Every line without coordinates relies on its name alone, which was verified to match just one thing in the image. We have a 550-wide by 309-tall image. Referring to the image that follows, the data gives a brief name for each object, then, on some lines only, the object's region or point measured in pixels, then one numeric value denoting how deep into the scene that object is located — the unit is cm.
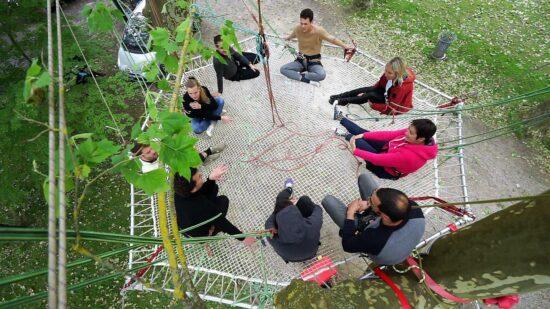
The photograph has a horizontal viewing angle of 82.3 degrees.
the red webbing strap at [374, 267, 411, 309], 197
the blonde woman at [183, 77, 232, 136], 363
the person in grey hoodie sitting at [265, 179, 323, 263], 258
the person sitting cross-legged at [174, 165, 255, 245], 263
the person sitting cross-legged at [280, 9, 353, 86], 431
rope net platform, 295
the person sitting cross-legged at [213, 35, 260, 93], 411
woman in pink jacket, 289
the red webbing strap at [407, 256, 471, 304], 186
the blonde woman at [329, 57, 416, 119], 361
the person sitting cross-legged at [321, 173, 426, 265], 230
